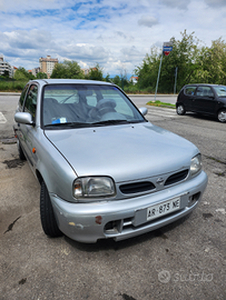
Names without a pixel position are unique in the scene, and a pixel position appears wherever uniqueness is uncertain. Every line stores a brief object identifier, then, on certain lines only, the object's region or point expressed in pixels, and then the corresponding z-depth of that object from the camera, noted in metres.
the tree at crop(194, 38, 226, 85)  35.59
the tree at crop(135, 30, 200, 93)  33.62
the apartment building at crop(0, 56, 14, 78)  151.07
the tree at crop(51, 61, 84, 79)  51.91
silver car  1.78
